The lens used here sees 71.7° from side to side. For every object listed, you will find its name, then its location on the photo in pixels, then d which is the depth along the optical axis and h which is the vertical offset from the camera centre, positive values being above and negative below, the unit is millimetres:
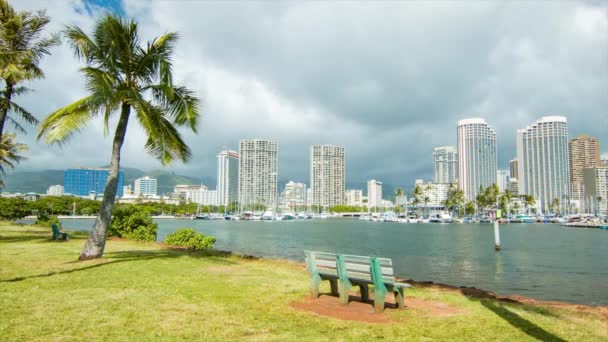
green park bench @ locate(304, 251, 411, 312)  7504 -1352
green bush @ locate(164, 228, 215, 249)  22109 -1961
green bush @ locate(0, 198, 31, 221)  58762 -929
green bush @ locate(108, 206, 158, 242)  24438 -1361
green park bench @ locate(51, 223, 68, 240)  20556 -1595
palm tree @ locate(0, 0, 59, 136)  15922 +6153
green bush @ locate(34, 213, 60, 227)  37206 -1625
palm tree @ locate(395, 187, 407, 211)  184375 +4928
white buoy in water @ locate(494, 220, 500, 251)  41188 -3531
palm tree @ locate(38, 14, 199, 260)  12164 +3198
